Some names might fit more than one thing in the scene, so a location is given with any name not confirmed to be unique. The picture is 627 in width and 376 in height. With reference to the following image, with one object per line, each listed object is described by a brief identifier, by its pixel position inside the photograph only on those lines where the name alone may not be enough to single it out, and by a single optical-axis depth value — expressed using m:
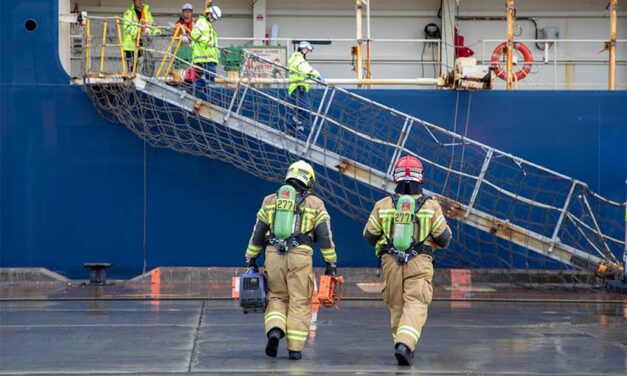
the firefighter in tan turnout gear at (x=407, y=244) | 10.81
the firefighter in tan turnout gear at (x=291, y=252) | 11.09
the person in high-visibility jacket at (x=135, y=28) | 18.44
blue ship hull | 19.80
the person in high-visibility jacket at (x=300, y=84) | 18.86
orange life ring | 21.08
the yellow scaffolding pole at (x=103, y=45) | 18.27
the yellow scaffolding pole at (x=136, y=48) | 18.44
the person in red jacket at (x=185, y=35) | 18.48
